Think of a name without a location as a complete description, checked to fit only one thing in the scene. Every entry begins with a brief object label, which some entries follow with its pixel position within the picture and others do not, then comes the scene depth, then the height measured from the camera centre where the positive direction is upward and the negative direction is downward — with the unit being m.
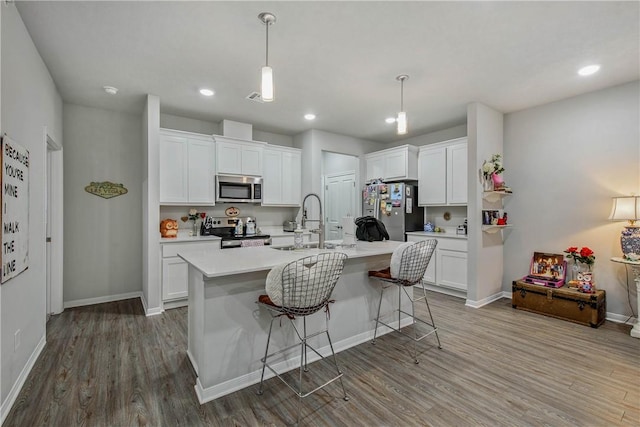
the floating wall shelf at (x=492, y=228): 4.07 -0.21
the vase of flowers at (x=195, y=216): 4.57 -0.05
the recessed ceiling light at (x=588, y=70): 3.02 +1.48
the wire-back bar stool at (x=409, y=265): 2.59 -0.45
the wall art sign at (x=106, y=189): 4.18 +0.33
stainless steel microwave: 4.58 +0.38
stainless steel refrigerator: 5.09 +0.09
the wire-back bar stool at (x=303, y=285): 1.87 -0.46
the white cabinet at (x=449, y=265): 4.38 -0.79
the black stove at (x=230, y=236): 4.38 -0.35
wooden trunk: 3.35 -1.07
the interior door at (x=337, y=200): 6.13 +0.28
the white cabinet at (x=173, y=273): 3.82 -0.78
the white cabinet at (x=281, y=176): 5.12 +0.64
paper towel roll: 3.12 -0.19
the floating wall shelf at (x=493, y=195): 4.10 +0.25
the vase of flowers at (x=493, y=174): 4.07 +0.54
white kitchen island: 2.07 -0.80
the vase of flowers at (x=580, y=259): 3.57 -0.55
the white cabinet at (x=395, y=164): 5.20 +0.89
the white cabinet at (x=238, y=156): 4.57 +0.89
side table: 3.06 -0.69
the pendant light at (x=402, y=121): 2.86 +0.88
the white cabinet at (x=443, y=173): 4.55 +0.63
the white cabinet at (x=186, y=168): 4.12 +0.64
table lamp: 3.19 -0.05
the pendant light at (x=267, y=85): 2.07 +0.89
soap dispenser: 2.88 -0.25
